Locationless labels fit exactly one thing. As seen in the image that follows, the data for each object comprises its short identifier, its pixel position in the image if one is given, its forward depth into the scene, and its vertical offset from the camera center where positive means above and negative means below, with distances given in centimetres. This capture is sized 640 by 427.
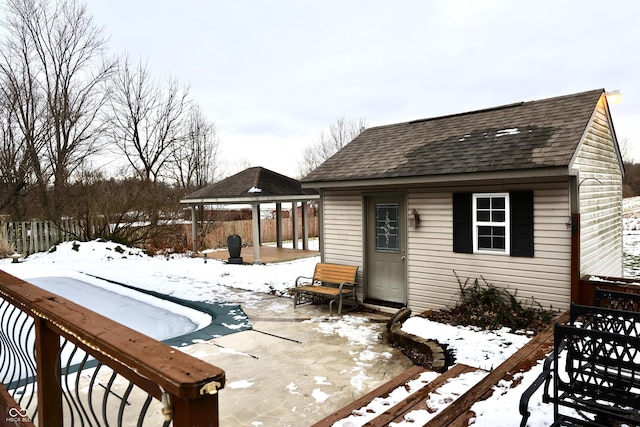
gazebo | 1405 +36
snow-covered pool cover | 834 -230
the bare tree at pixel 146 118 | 2334 +509
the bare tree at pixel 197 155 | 2481 +310
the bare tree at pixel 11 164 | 1728 +190
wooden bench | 803 -170
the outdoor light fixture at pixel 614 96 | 733 +177
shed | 633 -8
